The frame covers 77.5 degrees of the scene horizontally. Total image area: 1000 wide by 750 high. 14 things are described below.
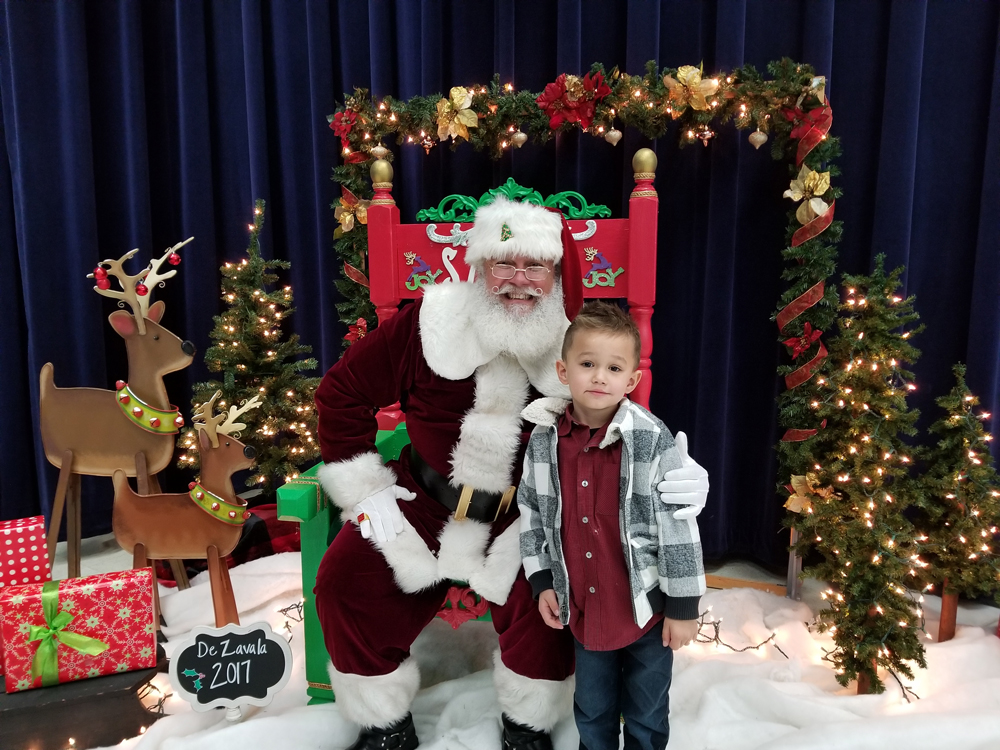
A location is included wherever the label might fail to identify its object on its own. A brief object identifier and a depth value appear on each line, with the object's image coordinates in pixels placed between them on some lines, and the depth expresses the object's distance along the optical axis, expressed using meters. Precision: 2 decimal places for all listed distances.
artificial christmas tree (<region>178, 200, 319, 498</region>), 2.65
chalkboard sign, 1.56
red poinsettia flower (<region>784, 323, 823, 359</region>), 2.19
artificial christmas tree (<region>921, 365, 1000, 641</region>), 1.94
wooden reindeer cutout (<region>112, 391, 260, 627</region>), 1.96
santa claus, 1.53
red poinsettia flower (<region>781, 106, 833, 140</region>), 2.02
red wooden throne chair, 2.05
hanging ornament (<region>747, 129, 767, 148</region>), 2.09
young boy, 1.29
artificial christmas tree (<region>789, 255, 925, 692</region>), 1.76
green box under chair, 1.74
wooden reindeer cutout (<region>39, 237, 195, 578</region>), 2.18
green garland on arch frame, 2.05
